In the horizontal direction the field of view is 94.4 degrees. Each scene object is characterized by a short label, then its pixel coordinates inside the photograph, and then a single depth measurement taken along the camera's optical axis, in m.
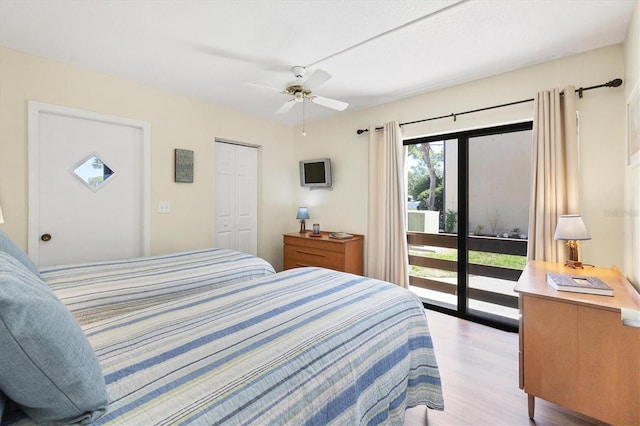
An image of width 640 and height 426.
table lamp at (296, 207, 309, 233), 4.26
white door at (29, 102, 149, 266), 2.58
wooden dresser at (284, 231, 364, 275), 3.63
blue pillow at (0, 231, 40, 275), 1.23
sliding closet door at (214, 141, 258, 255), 3.96
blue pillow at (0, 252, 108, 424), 0.62
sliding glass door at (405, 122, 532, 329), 2.91
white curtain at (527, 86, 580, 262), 2.36
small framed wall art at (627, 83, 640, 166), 1.70
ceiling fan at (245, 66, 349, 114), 2.59
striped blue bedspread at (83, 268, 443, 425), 0.84
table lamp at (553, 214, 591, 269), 2.03
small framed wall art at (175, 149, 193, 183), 3.37
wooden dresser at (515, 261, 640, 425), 1.41
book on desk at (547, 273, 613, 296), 1.57
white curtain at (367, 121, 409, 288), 3.43
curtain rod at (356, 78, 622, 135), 2.22
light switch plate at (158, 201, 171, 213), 3.27
